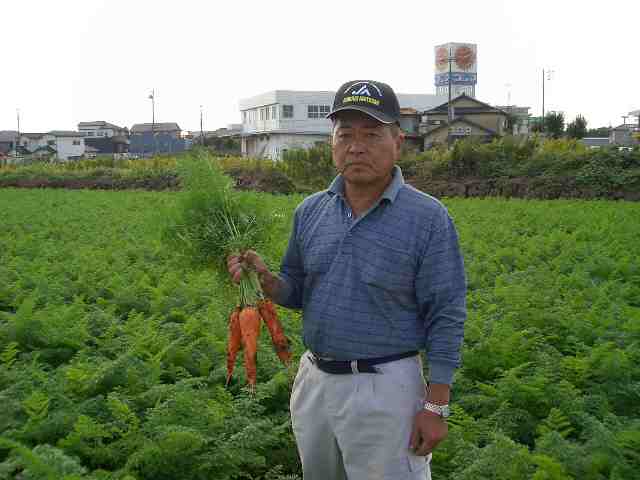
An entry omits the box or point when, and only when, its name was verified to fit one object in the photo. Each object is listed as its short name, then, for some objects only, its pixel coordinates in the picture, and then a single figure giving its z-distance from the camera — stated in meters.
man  3.05
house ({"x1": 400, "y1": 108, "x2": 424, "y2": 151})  58.00
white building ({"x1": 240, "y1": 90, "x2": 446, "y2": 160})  70.00
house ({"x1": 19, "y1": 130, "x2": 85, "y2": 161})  89.06
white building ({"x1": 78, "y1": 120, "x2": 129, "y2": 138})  104.12
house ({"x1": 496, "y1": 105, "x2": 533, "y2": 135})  63.81
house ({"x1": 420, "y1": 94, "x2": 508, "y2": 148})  56.97
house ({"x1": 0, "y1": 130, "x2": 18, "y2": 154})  95.94
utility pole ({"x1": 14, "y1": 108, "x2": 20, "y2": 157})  94.00
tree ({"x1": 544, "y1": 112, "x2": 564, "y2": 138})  63.24
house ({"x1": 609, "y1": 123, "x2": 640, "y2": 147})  72.65
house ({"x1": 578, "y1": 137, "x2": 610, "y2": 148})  72.36
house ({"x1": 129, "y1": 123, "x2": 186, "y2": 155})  79.06
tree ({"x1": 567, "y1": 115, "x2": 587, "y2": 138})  62.84
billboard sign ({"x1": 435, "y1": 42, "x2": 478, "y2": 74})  95.25
